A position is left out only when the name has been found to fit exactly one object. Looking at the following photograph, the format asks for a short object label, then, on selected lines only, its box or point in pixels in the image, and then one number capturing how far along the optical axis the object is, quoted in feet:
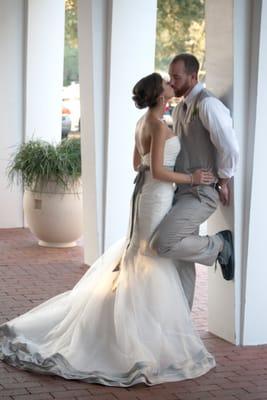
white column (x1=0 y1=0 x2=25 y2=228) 34.62
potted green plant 30.07
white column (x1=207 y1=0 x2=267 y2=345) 18.29
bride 16.89
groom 17.67
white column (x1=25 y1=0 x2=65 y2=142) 34.42
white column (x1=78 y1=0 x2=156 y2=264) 25.48
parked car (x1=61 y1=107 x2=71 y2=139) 61.94
